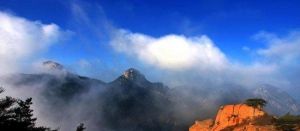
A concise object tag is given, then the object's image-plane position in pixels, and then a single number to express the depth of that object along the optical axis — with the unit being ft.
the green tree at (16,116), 198.65
